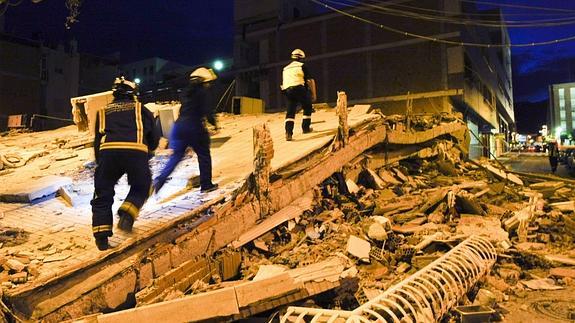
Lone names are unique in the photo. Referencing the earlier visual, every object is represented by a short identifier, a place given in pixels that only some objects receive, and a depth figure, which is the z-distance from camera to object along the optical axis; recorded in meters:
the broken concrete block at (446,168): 9.70
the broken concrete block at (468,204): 6.87
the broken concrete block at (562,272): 4.91
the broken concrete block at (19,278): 3.34
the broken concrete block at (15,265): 3.52
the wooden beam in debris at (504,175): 9.31
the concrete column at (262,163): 5.09
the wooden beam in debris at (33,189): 5.74
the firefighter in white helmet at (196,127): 5.05
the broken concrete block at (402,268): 4.96
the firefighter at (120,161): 3.75
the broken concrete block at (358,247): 5.03
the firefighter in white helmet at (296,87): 7.26
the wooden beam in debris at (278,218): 4.87
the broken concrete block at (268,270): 3.95
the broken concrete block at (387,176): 8.17
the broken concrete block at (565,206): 7.10
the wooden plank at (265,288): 3.26
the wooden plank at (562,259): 5.15
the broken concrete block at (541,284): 4.64
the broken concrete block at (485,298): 4.27
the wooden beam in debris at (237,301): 2.98
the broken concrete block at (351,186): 7.13
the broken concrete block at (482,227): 5.95
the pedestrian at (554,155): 16.30
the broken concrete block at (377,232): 5.41
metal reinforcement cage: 3.03
